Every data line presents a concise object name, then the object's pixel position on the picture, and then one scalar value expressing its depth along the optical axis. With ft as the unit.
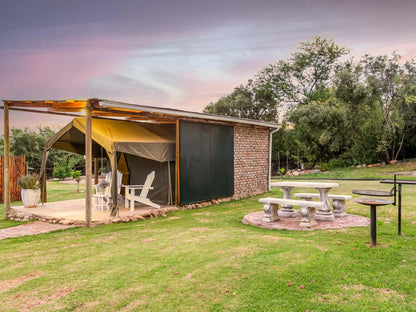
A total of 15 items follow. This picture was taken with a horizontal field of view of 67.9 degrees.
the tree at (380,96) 61.93
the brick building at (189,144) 24.67
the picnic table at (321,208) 20.84
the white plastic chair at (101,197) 27.22
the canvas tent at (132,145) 25.14
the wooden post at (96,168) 36.29
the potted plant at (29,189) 27.71
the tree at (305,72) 88.03
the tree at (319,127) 64.46
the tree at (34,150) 68.49
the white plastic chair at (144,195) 26.11
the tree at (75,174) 46.95
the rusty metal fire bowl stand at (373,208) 13.93
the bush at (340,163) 70.54
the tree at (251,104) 95.30
